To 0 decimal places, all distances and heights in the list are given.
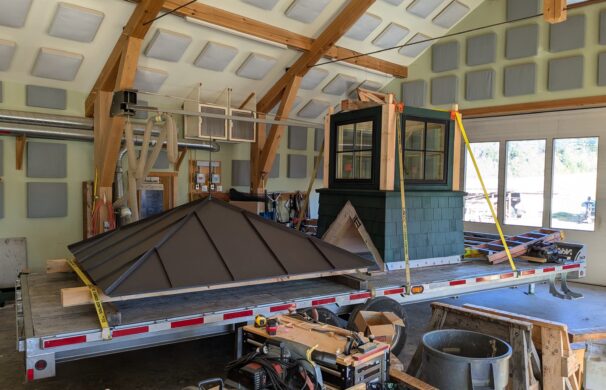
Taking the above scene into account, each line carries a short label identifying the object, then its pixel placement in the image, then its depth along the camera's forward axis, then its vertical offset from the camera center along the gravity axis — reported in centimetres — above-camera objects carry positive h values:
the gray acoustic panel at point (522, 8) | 841 +344
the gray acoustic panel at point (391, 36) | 874 +298
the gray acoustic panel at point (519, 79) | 849 +208
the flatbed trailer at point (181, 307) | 302 -106
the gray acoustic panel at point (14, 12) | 574 +216
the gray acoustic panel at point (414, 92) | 1007 +211
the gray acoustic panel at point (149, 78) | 757 +175
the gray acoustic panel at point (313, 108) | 1007 +171
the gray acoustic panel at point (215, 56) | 761 +218
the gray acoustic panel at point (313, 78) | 902 +216
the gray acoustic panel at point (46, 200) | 736 -38
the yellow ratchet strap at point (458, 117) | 586 +92
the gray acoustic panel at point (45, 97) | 716 +131
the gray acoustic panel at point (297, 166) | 1078 +40
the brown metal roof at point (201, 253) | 359 -67
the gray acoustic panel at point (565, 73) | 793 +207
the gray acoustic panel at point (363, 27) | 818 +294
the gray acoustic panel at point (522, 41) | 845 +281
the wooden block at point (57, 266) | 477 -95
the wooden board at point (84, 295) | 325 -88
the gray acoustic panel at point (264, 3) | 718 +289
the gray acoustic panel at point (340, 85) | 954 +216
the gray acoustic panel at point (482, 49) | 899 +281
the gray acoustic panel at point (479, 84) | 904 +210
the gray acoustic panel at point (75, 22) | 608 +218
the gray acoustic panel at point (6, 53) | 629 +178
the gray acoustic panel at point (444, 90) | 955 +208
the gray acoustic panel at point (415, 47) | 943 +301
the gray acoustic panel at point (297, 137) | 1067 +109
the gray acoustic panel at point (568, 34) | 792 +278
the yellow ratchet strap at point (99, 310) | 310 -96
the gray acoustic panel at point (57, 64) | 668 +175
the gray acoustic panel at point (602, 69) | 764 +206
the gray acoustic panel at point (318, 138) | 1125 +114
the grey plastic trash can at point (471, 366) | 290 -121
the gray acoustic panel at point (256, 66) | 820 +217
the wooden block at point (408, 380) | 293 -132
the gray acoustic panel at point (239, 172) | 998 +21
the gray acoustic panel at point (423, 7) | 841 +341
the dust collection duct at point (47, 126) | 680 +83
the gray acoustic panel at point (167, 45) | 700 +217
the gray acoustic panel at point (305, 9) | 741 +292
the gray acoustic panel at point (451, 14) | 900 +353
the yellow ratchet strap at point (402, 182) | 460 +3
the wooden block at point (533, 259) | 608 -98
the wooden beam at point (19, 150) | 708 +42
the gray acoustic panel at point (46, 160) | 733 +29
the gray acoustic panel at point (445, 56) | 954 +281
